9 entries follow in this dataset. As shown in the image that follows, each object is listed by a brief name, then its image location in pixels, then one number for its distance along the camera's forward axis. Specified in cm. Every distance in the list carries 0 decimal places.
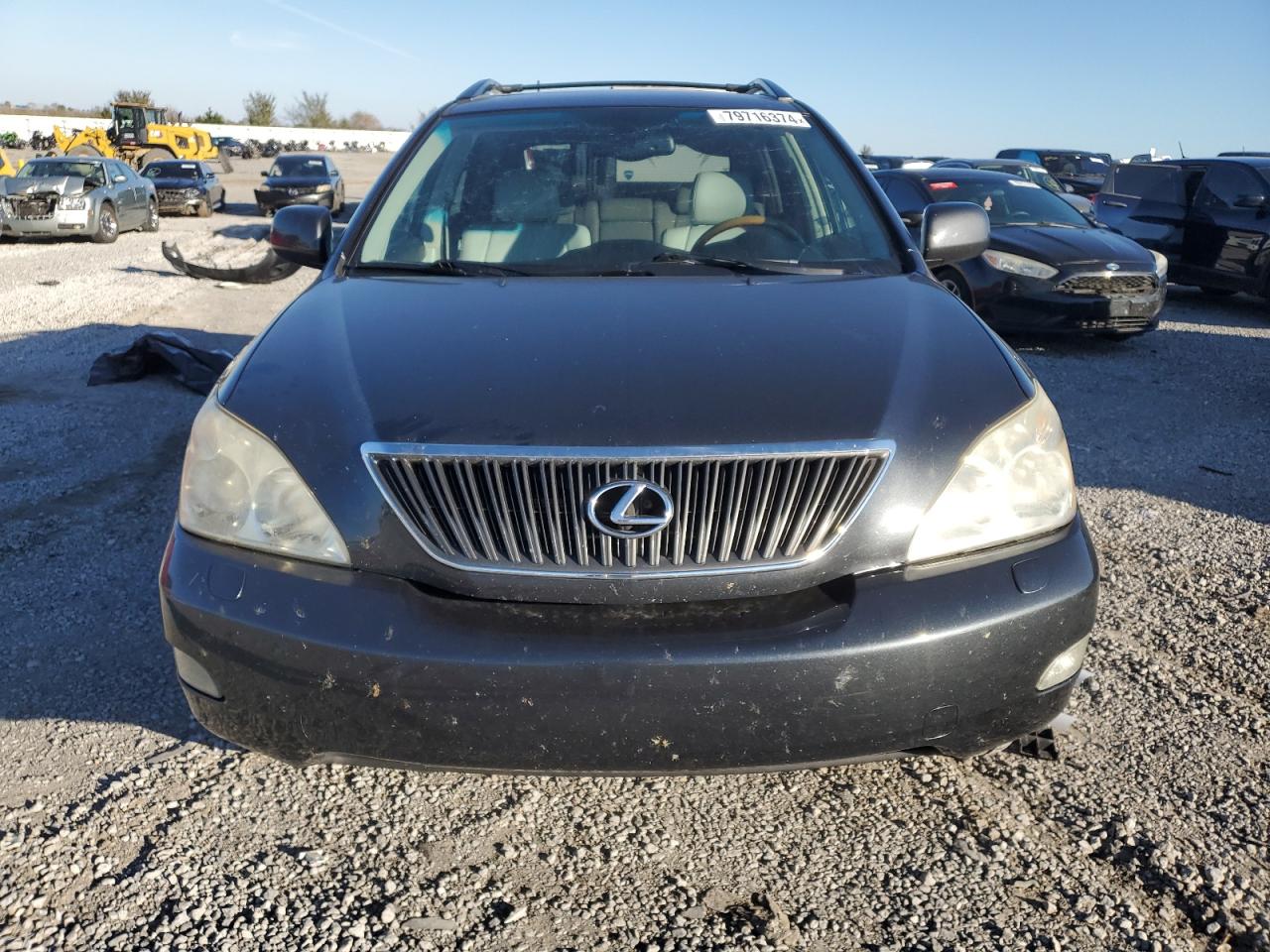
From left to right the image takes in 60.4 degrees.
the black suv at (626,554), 197
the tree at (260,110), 8575
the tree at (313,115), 9025
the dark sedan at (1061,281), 870
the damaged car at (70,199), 1719
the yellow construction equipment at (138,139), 3506
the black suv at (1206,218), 1089
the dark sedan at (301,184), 2464
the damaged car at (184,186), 2431
